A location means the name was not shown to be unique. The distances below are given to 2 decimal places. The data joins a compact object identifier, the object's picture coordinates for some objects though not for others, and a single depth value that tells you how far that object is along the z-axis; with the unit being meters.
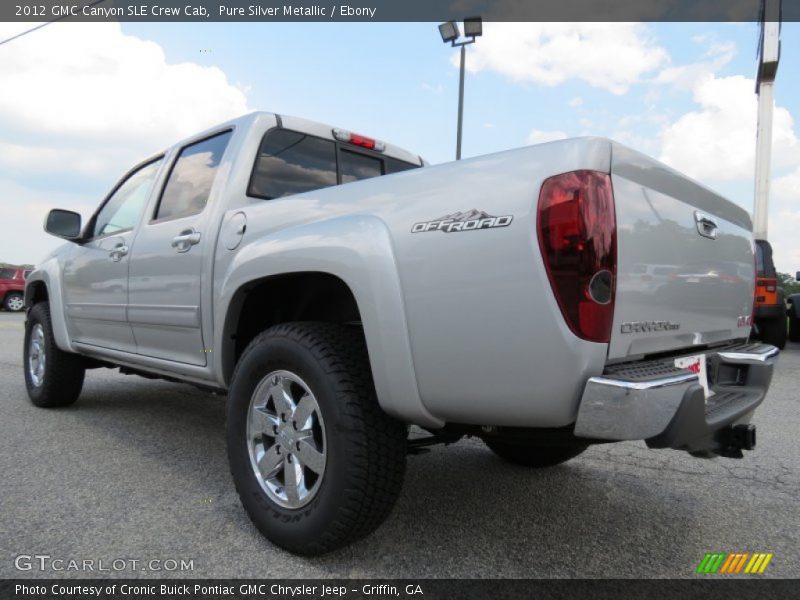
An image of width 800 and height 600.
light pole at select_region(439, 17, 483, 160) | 9.57
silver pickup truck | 1.65
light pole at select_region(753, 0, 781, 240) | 14.33
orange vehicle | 7.49
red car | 19.92
